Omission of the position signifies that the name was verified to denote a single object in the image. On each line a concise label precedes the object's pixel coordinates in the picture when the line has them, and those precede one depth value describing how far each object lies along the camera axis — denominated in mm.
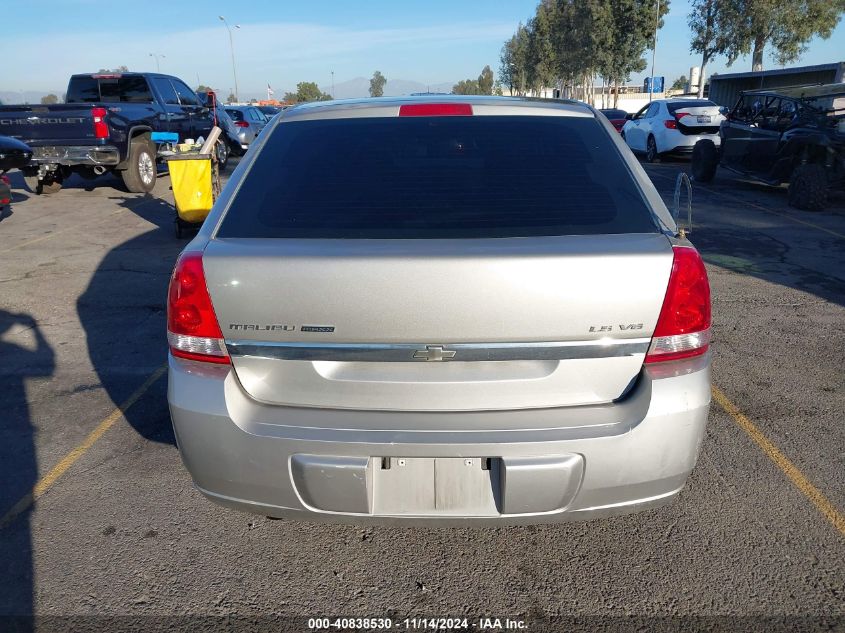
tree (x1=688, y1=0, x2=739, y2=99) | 34753
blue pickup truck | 10828
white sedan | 16531
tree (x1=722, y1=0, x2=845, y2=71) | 32656
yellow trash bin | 8250
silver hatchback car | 2068
